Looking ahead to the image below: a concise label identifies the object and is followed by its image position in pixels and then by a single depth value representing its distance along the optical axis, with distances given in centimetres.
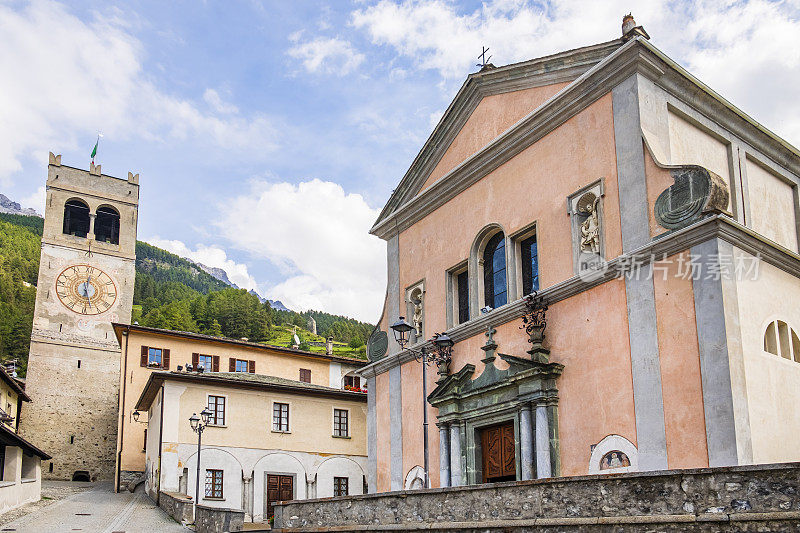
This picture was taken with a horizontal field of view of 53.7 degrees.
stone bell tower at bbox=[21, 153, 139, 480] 4684
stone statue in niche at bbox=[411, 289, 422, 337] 2090
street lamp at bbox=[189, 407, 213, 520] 2505
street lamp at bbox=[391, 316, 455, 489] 1652
